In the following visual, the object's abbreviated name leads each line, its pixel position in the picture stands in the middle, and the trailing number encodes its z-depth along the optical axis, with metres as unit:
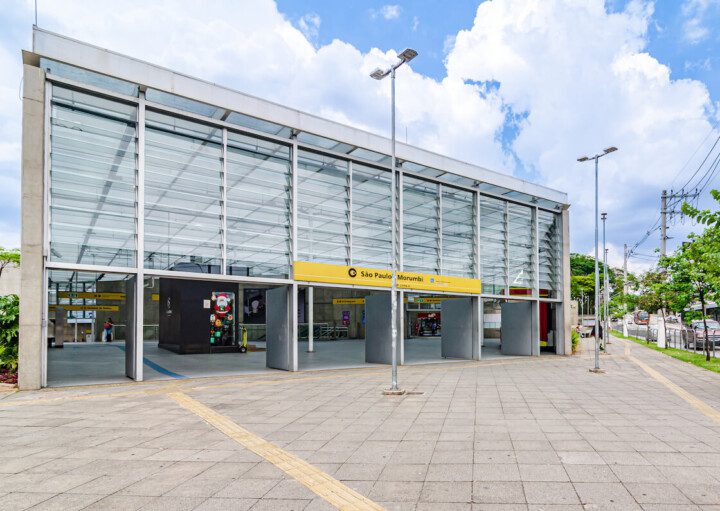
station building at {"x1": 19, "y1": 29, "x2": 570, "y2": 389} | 12.76
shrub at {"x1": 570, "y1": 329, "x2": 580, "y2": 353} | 28.51
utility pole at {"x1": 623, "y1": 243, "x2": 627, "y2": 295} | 64.69
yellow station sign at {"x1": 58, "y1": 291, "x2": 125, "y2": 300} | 28.83
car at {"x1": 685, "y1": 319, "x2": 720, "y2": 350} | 31.02
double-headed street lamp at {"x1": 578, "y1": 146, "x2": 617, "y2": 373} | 20.58
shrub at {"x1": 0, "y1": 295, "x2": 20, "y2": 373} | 13.50
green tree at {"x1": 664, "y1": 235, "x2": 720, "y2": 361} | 24.05
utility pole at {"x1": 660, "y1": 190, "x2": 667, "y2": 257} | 40.97
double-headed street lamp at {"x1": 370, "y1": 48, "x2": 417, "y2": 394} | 12.29
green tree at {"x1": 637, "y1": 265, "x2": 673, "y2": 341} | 29.47
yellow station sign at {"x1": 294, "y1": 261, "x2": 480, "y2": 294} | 16.98
